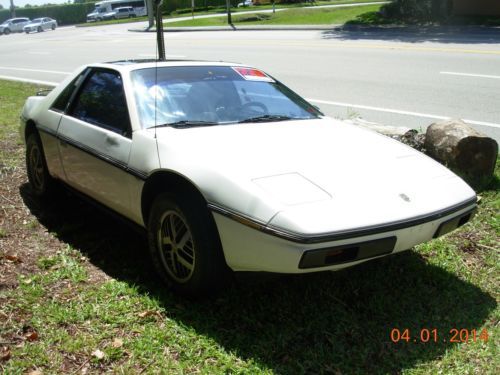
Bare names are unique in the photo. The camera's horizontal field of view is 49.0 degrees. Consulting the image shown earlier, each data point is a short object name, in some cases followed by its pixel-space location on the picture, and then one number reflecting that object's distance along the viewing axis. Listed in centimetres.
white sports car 264
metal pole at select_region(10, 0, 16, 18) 6412
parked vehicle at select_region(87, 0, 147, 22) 5841
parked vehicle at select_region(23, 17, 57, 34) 4981
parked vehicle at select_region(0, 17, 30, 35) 5241
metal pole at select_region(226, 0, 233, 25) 3111
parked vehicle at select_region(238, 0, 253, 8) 5230
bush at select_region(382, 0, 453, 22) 2302
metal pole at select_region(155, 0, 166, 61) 458
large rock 469
